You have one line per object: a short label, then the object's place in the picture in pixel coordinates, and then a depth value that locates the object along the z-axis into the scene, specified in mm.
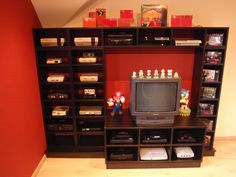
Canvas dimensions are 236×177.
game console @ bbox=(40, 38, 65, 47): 2383
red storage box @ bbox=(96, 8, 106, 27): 2431
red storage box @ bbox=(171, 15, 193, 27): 2363
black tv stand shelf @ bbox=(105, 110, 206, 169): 2375
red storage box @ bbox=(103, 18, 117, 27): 2409
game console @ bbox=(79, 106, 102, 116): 2598
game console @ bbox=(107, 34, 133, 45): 2385
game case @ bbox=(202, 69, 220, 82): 2518
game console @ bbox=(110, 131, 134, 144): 2389
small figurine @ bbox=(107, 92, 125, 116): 2672
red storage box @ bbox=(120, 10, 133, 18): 2388
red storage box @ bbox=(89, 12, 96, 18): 2490
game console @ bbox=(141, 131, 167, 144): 2420
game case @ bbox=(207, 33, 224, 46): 2395
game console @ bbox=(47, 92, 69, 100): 2549
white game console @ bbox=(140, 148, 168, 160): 2455
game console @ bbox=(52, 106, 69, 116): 2565
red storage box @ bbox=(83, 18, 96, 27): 2373
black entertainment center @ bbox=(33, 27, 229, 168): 2396
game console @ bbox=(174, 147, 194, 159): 2457
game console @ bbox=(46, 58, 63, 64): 2457
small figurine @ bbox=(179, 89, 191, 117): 2615
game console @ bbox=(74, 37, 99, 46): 2375
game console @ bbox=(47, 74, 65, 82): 2486
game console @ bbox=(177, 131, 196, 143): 2439
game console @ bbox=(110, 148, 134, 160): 2438
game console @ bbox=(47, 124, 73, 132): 2650
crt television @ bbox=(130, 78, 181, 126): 2287
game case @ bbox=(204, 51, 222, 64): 2455
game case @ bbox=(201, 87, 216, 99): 2574
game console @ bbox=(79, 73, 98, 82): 2506
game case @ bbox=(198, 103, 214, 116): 2643
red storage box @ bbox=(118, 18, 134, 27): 2389
